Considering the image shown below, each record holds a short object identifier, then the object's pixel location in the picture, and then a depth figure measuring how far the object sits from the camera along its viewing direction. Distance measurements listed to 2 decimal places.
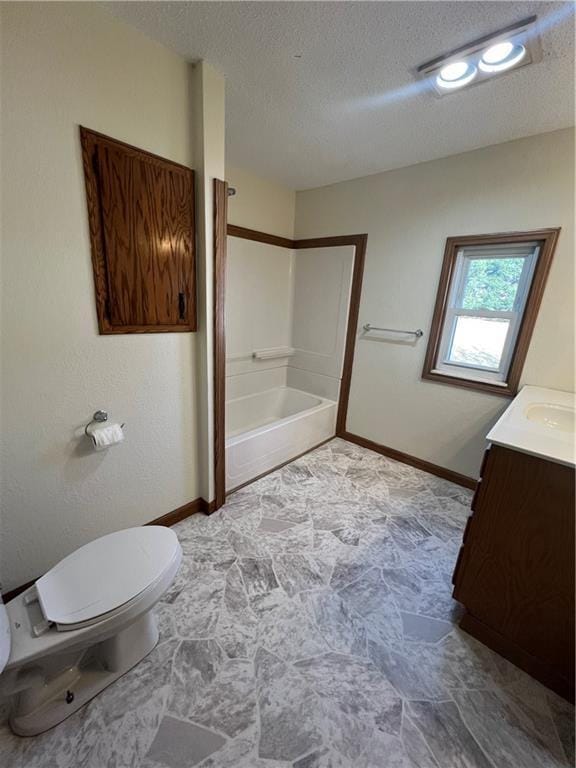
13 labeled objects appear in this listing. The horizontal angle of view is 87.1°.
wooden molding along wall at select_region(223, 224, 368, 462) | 2.67
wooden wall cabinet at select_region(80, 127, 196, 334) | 1.25
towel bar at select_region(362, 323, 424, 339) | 2.44
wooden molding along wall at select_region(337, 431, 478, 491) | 2.39
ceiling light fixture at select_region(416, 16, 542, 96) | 1.16
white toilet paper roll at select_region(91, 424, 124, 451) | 1.35
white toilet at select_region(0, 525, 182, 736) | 0.91
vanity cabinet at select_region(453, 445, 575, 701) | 1.03
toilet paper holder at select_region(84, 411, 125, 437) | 1.38
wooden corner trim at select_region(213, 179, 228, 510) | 1.57
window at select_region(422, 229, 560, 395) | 1.94
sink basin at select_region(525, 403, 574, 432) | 1.59
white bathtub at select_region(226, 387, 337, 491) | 2.19
